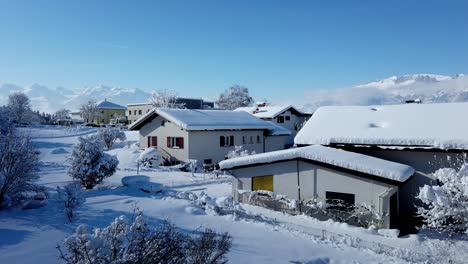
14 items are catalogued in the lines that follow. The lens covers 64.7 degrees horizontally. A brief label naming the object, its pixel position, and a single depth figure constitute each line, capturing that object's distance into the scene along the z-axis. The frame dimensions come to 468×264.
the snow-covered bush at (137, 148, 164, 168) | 29.52
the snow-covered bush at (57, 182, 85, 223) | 12.50
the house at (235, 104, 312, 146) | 51.56
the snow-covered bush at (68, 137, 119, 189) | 18.59
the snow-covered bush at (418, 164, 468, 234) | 9.70
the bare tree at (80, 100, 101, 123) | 89.75
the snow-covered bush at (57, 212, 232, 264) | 6.00
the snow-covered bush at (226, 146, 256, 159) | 26.73
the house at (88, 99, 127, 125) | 92.59
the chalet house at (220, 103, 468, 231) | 15.30
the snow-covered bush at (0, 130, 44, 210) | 13.62
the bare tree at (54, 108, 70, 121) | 89.56
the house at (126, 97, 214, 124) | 79.69
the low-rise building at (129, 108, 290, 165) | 30.12
